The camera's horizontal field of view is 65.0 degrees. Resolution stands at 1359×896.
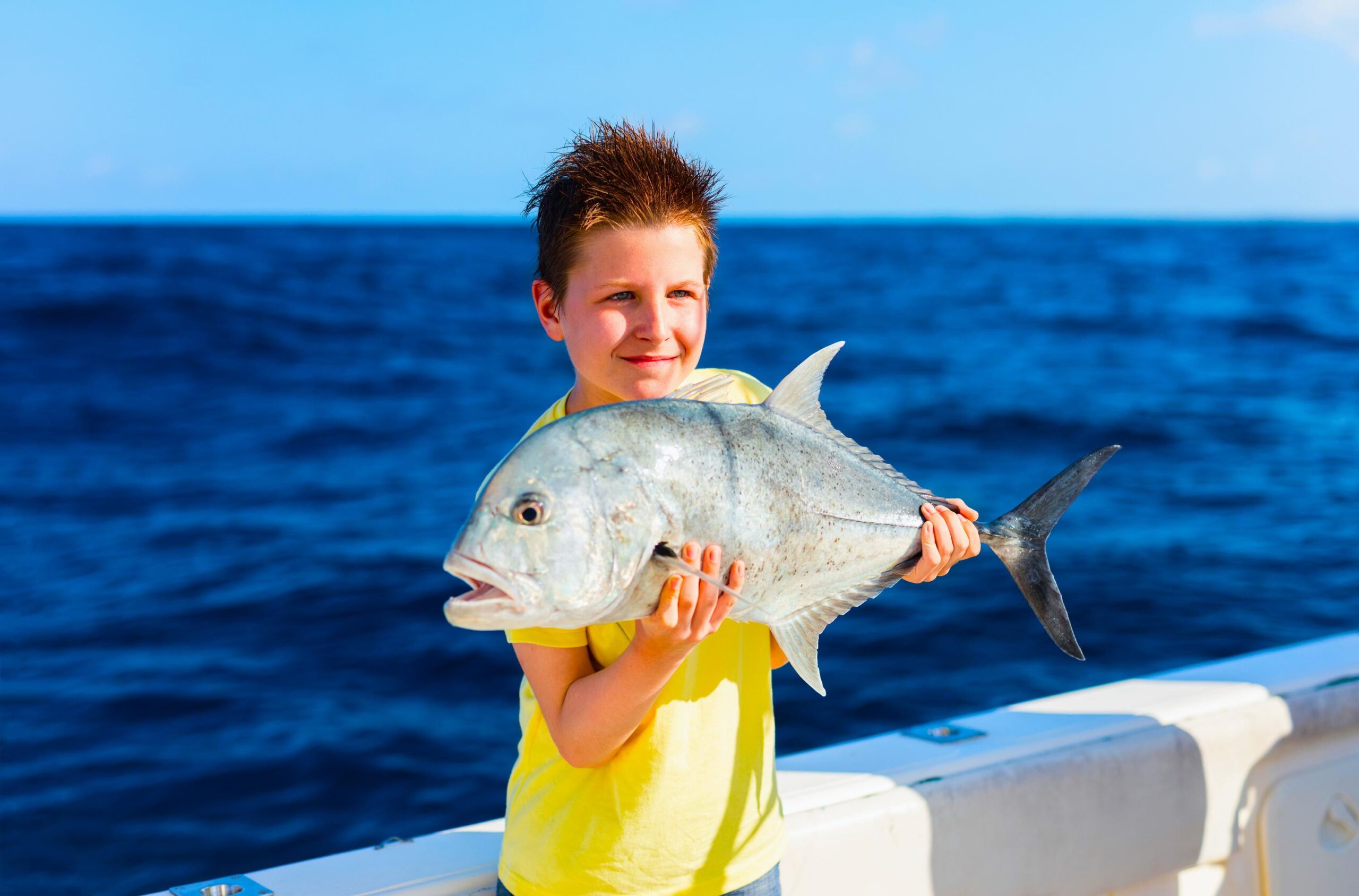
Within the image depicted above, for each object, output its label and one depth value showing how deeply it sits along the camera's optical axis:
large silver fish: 1.44
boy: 1.85
